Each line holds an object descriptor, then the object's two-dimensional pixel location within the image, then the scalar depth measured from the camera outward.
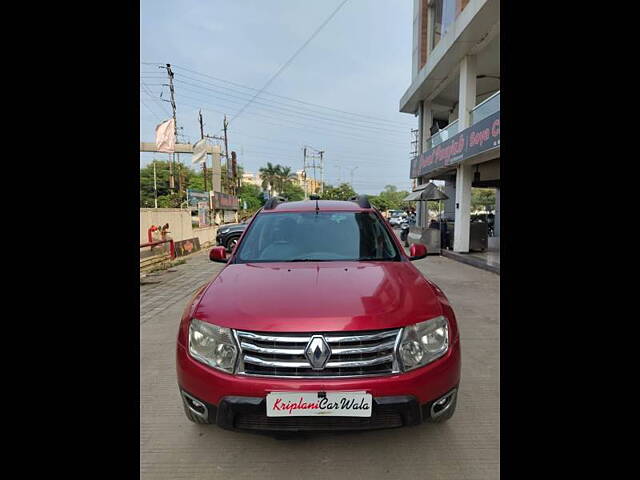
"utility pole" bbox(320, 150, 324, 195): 71.25
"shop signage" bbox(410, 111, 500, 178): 8.63
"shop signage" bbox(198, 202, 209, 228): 22.08
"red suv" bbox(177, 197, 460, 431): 1.69
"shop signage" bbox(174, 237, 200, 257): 12.44
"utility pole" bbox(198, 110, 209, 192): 32.77
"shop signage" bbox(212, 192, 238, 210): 26.55
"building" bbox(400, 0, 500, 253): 9.38
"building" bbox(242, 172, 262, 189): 86.65
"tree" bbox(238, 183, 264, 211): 53.79
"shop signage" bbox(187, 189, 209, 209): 27.27
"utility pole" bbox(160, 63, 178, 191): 26.63
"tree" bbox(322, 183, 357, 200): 66.83
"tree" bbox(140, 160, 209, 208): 48.78
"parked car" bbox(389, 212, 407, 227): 27.54
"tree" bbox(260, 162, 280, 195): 64.06
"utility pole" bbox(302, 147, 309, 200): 68.20
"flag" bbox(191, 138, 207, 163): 24.48
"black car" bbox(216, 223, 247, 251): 13.69
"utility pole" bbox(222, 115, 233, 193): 38.12
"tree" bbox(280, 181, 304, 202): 66.38
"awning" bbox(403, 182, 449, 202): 12.66
